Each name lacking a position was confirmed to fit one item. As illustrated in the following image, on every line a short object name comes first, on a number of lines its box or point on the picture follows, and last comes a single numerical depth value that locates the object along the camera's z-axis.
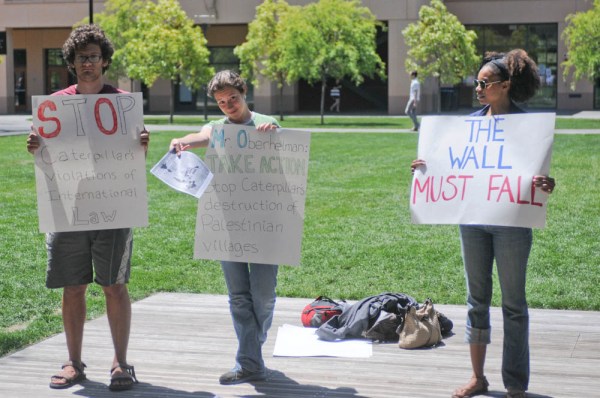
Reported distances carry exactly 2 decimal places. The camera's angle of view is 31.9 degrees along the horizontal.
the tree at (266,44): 39.59
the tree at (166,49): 38.66
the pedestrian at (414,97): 31.20
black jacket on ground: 7.39
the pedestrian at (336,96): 48.81
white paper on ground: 6.99
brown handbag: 7.14
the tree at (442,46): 39.91
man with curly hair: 6.06
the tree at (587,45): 34.25
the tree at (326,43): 37.31
